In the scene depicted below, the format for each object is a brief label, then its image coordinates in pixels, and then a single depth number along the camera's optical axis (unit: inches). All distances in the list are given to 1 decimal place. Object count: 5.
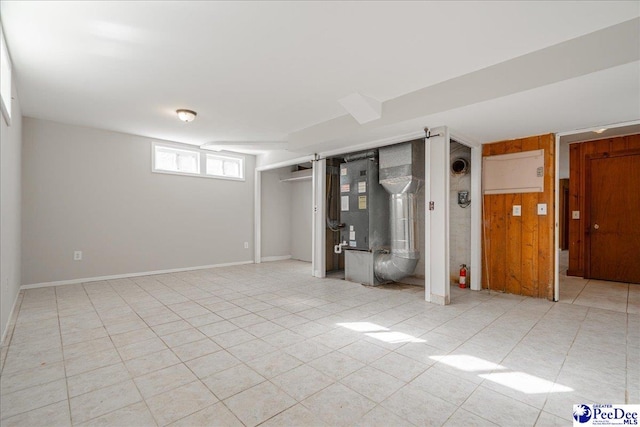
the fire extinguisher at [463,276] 182.2
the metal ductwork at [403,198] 171.5
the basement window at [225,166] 255.3
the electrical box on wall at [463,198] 184.4
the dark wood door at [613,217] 192.2
